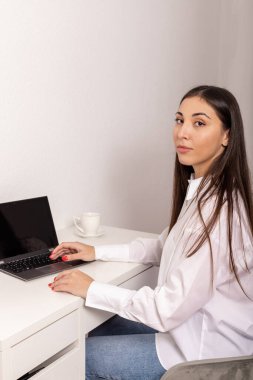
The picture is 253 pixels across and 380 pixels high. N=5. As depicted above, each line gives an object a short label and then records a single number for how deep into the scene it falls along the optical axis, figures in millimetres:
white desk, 890
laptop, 1255
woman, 1021
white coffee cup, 1597
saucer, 1600
